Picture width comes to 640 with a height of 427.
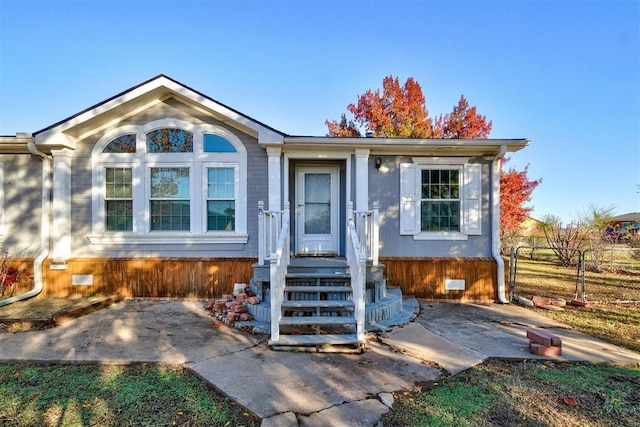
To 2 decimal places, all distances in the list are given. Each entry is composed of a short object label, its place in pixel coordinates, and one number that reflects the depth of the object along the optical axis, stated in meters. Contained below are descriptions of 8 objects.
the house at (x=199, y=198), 6.04
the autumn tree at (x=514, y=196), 14.20
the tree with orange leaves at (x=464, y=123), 15.02
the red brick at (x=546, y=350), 3.57
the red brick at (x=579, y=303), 5.87
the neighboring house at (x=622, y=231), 11.98
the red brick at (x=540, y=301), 5.94
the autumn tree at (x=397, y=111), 15.57
